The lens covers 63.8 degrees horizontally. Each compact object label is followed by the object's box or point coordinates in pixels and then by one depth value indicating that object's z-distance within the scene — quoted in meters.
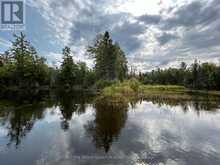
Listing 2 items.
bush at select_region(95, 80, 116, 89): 42.07
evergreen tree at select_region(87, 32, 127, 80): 46.97
